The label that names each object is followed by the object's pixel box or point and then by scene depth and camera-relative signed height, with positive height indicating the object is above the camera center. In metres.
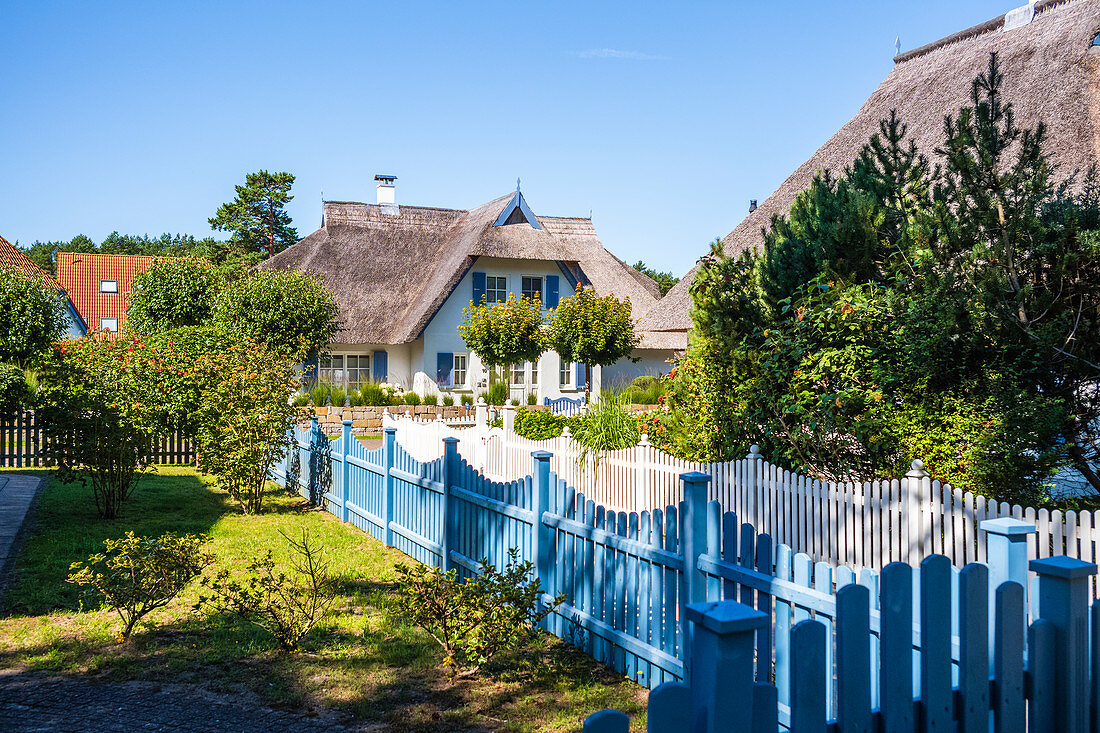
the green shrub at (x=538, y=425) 15.96 -1.02
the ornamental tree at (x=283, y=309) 23.31 +1.81
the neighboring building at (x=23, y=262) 32.68 +4.39
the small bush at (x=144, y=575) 5.58 -1.38
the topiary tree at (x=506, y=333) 24.25 +1.14
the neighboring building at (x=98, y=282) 44.97 +5.02
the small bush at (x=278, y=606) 5.41 -1.62
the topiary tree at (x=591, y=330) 24.25 +1.24
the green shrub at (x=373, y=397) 26.38 -0.76
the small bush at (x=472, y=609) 4.96 -1.45
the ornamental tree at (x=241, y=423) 10.48 -0.63
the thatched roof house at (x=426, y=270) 29.61 +3.91
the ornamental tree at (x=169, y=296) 21.77 +2.02
